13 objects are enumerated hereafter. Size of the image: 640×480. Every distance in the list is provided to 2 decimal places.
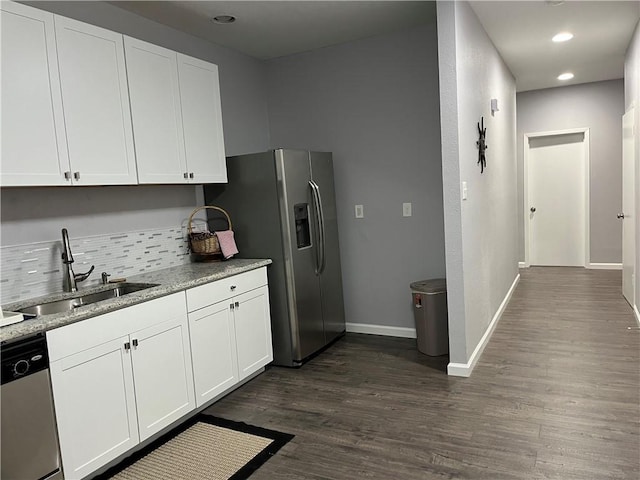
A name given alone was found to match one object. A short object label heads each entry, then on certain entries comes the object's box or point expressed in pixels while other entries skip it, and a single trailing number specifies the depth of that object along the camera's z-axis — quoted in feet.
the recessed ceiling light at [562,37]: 14.46
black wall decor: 12.98
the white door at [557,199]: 23.59
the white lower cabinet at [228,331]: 9.77
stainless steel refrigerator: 12.01
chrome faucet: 8.97
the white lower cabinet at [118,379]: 7.13
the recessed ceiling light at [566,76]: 20.33
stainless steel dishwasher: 6.36
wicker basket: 11.91
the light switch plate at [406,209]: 13.97
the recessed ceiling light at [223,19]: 11.47
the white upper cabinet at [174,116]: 9.75
